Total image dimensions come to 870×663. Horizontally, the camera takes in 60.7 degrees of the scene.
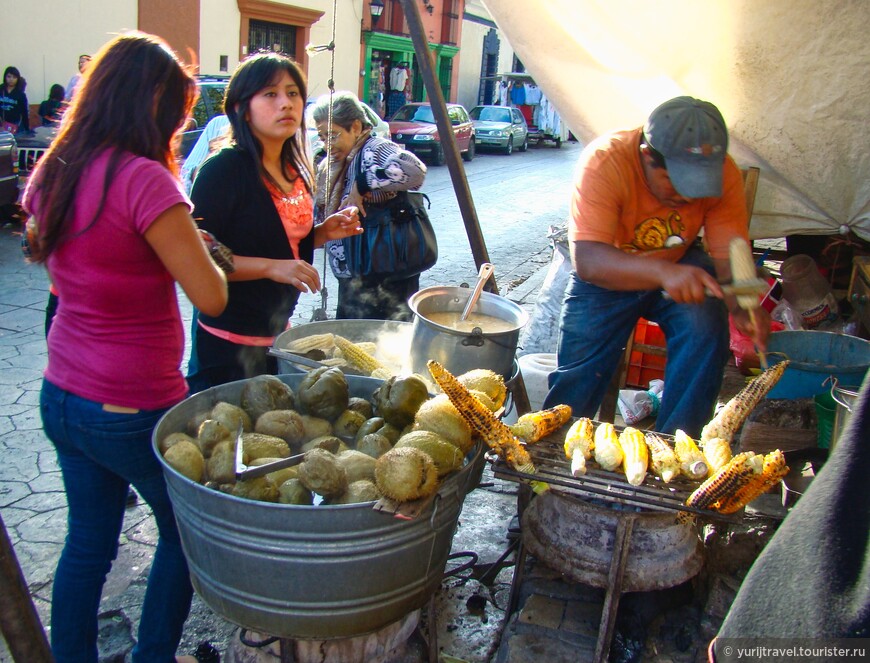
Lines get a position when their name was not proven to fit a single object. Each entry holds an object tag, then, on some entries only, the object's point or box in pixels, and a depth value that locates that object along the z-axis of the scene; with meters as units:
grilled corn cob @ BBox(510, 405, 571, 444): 2.59
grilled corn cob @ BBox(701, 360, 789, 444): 2.62
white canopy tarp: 4.17
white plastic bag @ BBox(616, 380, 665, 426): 4.60
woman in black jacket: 2.98
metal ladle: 3.54
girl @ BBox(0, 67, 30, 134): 13.20
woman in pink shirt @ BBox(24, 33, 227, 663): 2.03
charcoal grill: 2.29
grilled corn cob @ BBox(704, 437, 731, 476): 2.41
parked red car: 19.53
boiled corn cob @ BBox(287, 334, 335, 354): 3.41
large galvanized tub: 1.93
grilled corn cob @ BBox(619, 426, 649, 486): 2.32
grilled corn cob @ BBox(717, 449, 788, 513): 2.22
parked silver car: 23.80
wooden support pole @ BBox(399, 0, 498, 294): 3.69
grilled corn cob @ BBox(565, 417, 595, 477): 2.36
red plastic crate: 5.21
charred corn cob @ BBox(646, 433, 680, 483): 2.37
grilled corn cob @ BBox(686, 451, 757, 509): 2.14
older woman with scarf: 4.33
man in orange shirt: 2.80
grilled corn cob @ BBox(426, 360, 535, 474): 2.28
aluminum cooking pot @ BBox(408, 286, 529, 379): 3.24
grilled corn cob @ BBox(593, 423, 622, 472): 2.43
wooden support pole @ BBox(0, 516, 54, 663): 1.57
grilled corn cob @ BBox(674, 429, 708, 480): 2.38
